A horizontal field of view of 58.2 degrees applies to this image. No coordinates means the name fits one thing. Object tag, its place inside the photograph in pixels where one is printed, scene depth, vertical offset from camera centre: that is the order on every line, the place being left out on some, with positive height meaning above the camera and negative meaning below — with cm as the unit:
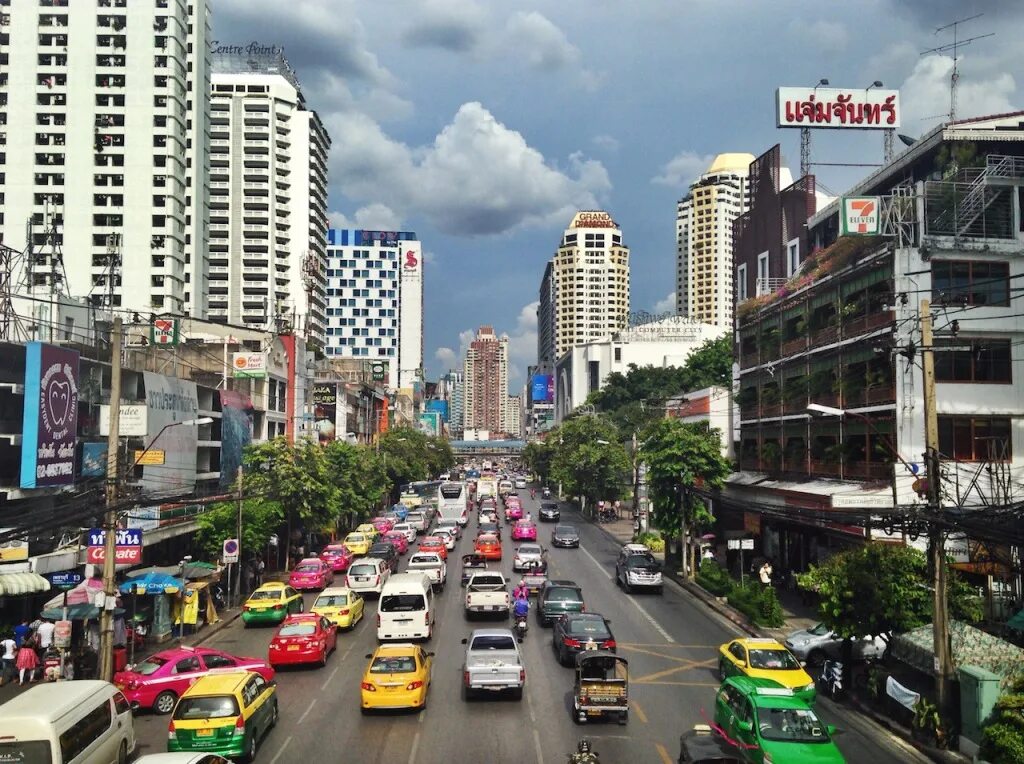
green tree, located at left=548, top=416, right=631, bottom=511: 8069 -283
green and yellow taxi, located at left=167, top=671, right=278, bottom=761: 1672 -533
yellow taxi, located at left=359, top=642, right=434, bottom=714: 2019 -553
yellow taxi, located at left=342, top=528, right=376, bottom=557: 5041 -625
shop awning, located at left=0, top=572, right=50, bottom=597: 2691 -462
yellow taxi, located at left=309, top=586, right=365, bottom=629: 3091 -600
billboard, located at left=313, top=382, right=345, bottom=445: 8762 +264
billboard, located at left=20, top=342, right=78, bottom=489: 3259 +47
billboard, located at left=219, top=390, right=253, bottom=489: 5378 -16
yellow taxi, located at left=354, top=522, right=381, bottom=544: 5340 -607
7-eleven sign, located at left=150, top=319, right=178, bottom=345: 5300 +581
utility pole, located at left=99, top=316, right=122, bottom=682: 2319 -267
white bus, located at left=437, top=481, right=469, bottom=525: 7012 -590
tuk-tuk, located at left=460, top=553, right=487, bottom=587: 4420 -649
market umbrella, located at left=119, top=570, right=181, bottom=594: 2927 -494
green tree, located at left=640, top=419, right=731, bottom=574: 4616 -210
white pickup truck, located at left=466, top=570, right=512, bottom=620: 3288 -596
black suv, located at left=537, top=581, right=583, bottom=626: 3131 -584
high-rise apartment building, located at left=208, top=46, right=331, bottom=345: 13125 +3472
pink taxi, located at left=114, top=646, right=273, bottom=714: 2114 -571
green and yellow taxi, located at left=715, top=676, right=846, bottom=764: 1559 -525
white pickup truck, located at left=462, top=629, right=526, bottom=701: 2122 -555
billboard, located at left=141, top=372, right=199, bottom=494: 4416 -10
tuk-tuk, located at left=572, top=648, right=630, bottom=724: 1941 -543
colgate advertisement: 2528 -331
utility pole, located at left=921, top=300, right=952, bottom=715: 1909 -265
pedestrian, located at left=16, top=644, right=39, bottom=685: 2438 -614
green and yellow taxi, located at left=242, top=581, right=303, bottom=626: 3278 -629
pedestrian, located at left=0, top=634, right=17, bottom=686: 2469 -622
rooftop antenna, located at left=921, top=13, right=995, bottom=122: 5231 +1973
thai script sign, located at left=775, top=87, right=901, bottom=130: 6412 +2291
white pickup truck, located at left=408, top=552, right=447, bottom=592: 4038 -604
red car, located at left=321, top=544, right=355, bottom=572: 4584 -638
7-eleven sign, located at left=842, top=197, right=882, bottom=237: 4028 +951
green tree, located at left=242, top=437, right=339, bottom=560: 4650 -260
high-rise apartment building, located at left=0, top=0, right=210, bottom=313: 8744 +2836
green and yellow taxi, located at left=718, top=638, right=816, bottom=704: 2127 -554
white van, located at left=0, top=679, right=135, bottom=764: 1354 -464
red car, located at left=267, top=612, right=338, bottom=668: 2522 -587
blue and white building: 18075 +1330
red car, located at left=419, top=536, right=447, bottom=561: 4647 -599
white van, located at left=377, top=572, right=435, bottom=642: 2845 -564
